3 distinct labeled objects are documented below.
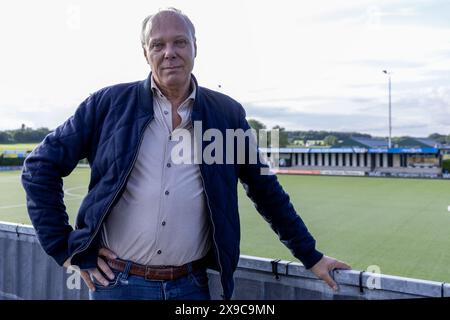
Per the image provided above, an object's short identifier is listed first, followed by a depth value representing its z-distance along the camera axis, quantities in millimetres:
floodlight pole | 35656
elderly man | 1877
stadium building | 29109
